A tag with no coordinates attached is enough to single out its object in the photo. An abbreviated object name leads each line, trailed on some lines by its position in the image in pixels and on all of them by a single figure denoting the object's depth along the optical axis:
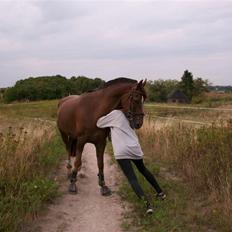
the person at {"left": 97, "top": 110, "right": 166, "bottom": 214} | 6.16
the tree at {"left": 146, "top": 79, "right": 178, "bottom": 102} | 69.06
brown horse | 6.11
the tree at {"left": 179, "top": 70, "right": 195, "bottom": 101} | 65.75
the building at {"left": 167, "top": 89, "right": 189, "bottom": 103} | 62.61
